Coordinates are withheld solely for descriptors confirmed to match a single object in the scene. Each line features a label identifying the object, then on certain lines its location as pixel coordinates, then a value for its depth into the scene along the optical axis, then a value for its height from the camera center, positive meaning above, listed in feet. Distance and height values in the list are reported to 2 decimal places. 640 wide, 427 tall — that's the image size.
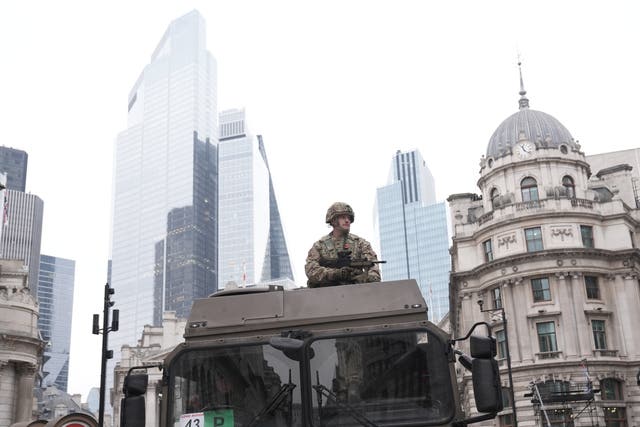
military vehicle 21.13 +1.88
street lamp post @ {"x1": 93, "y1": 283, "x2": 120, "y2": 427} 71.68 +10.40
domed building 141.38 +28.19
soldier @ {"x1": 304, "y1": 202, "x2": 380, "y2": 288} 27.04 +6.37
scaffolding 134.62 +3.73
